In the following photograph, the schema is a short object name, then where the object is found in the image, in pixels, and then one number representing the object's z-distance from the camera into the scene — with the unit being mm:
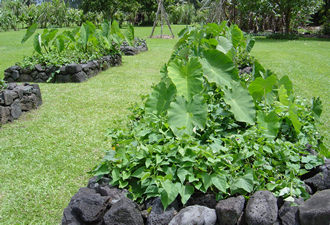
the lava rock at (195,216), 1669
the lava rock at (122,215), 1673
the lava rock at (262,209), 1681
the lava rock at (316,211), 1613
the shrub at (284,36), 14875
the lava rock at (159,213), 1712
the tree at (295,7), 13125
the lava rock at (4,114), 3997
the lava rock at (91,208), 1717
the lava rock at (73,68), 6156
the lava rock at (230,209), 1707
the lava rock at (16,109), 4184
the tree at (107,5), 21219
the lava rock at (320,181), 1924
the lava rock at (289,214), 1688
